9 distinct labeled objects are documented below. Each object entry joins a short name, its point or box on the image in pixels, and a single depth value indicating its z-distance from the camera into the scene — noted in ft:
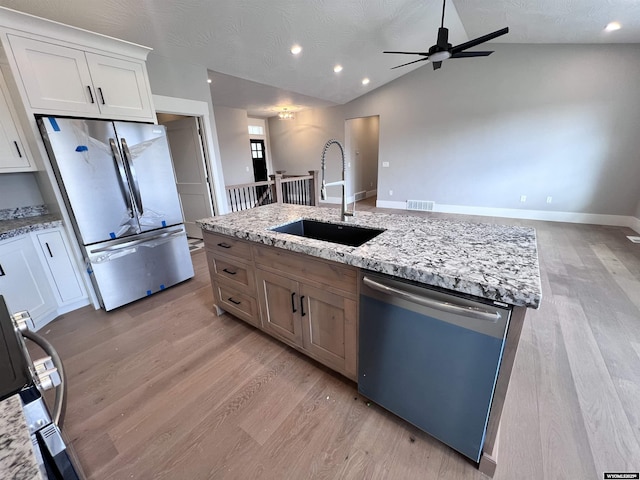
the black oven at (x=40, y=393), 1.46
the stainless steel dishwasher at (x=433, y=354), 3.19
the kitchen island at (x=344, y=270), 3.19
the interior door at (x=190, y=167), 12.55
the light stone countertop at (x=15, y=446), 1.07
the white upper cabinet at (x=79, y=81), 6.37
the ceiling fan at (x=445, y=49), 9.64
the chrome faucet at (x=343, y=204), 5.78
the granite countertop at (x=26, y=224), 6.71
